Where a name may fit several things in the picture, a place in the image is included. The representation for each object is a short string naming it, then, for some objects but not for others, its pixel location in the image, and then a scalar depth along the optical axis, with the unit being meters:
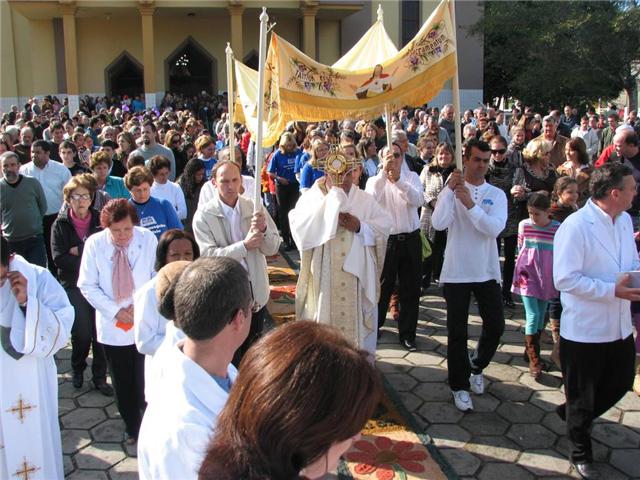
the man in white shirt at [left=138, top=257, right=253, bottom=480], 1.73
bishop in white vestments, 4.76
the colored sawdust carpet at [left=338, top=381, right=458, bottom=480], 3.93
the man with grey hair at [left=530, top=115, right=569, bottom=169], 8.23
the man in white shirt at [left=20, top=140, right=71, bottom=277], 7.39
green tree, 24.55
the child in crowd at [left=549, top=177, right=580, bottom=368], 5.61
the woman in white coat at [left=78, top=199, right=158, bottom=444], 4.11
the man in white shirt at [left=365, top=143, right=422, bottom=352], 5.87
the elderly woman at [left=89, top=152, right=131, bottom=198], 6.61
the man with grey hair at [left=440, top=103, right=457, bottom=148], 13.14
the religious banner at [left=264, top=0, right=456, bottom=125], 4.60
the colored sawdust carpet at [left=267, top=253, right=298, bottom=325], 6.84
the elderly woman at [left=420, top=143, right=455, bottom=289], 6.81
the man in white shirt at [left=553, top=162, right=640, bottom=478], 3.74
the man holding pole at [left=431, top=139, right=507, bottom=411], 4.66
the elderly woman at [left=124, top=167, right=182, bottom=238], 5.38
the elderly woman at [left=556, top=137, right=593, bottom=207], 6.85
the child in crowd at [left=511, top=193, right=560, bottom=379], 5.32
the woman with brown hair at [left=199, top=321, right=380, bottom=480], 1.29
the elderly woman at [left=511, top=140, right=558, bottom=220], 6.75
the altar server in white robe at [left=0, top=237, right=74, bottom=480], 3.20
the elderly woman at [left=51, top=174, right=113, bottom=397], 5.00
